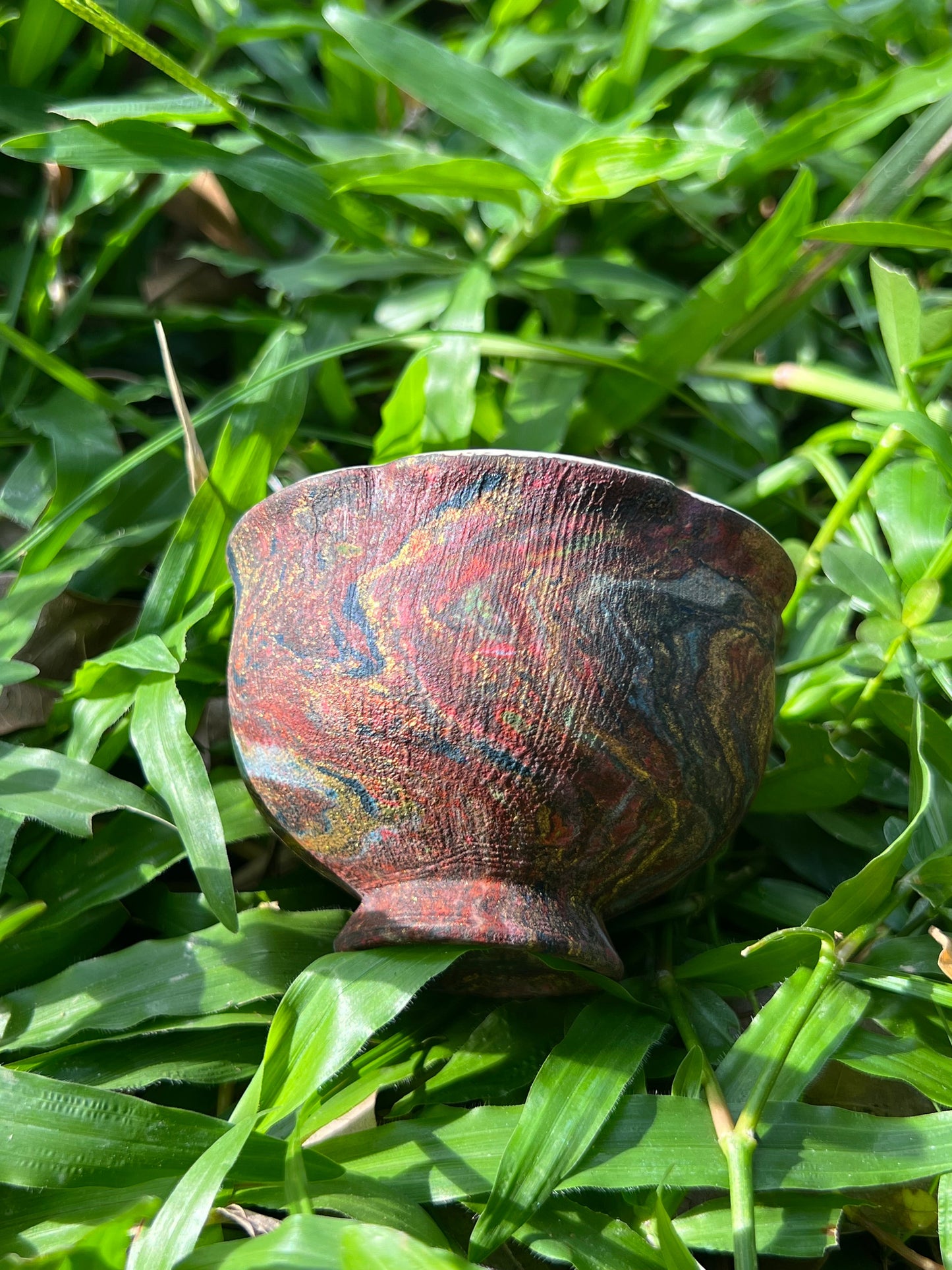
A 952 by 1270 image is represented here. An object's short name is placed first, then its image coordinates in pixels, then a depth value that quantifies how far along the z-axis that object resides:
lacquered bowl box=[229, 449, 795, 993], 0.19
